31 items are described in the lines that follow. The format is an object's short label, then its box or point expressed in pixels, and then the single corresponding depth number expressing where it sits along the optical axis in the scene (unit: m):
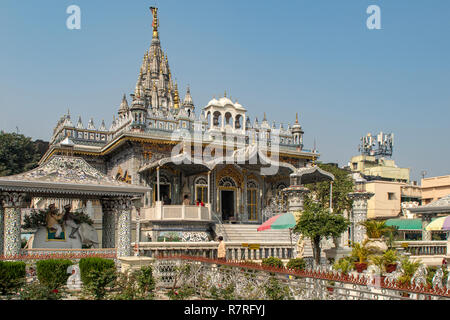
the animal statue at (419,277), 12.29
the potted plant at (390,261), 16.50
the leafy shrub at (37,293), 10.41
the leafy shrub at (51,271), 13.38
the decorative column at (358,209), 27.66
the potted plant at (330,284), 9.23
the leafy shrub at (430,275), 13.44
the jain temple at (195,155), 30.00
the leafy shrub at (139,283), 11.62
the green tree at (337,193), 44.56
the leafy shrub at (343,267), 15.92
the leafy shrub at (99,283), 11.70
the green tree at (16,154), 51.03
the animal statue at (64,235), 17.61
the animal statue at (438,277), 12.93
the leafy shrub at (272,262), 18.04
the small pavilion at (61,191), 16.02
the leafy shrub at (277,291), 9.77
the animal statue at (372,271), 14.81
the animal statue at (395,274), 14.00
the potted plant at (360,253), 18.00
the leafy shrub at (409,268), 13.64
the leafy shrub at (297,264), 18.22
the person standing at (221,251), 17.28
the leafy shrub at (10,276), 12.04
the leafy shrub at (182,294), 11.83
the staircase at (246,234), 27.42
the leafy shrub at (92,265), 13.80
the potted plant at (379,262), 16.22
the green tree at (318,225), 19.91
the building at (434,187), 61.62
